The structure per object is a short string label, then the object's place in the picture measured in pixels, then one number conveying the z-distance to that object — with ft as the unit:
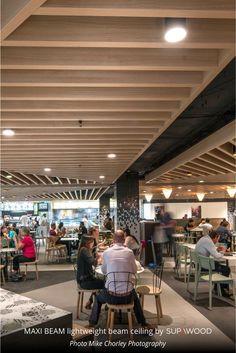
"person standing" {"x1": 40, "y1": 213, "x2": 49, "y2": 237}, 59.67
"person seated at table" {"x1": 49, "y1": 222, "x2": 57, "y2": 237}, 42.65
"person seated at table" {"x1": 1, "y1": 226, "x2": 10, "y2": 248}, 32.81
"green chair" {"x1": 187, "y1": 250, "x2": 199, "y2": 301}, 21.22
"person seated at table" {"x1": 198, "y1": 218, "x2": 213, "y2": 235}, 31.17
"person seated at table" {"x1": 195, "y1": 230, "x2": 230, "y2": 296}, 21.65
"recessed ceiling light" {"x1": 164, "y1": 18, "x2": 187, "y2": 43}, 8.14
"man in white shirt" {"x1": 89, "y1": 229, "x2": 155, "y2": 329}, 14.49
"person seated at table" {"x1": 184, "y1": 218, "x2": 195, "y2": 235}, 47.16
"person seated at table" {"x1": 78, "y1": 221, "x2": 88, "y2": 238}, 44.04
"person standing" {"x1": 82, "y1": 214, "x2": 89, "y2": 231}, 50.73
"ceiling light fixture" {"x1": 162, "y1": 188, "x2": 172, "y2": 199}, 48.12
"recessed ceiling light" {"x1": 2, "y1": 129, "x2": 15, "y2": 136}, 16.76
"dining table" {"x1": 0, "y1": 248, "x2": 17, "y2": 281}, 28.44
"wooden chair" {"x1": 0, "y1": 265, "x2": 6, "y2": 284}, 26.82
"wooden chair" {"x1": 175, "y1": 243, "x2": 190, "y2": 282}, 26.68
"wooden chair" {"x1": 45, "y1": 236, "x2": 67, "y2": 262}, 38.86
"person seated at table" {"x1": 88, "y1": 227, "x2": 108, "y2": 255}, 26.00
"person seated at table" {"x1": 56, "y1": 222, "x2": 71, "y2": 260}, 40.05
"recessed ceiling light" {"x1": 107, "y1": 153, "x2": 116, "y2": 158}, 23.95
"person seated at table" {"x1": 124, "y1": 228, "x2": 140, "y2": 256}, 26.00
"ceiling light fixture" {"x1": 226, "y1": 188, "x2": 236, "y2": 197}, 47.15
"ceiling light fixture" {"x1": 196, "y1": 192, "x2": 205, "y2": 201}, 60.70
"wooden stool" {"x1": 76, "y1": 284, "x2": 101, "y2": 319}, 17.58
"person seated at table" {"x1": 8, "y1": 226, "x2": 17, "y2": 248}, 33.24
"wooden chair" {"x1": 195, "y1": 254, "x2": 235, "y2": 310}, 19.61
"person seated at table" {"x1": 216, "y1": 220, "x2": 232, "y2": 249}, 32.65
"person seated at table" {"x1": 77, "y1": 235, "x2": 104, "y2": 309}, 17.49
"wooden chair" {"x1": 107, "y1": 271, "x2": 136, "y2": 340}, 14.44
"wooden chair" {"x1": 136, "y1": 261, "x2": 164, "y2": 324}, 16.91
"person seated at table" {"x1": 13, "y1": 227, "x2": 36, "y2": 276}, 28.19
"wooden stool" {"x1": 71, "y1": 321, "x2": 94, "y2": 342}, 9.30
